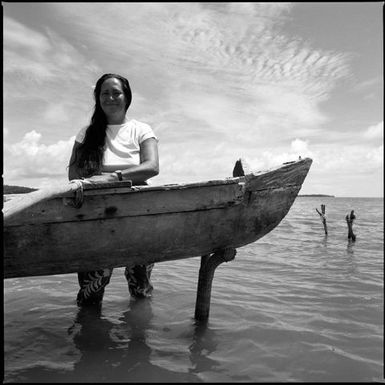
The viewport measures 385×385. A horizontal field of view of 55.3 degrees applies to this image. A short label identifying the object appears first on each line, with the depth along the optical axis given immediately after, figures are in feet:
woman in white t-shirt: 10.20
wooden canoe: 8.41
